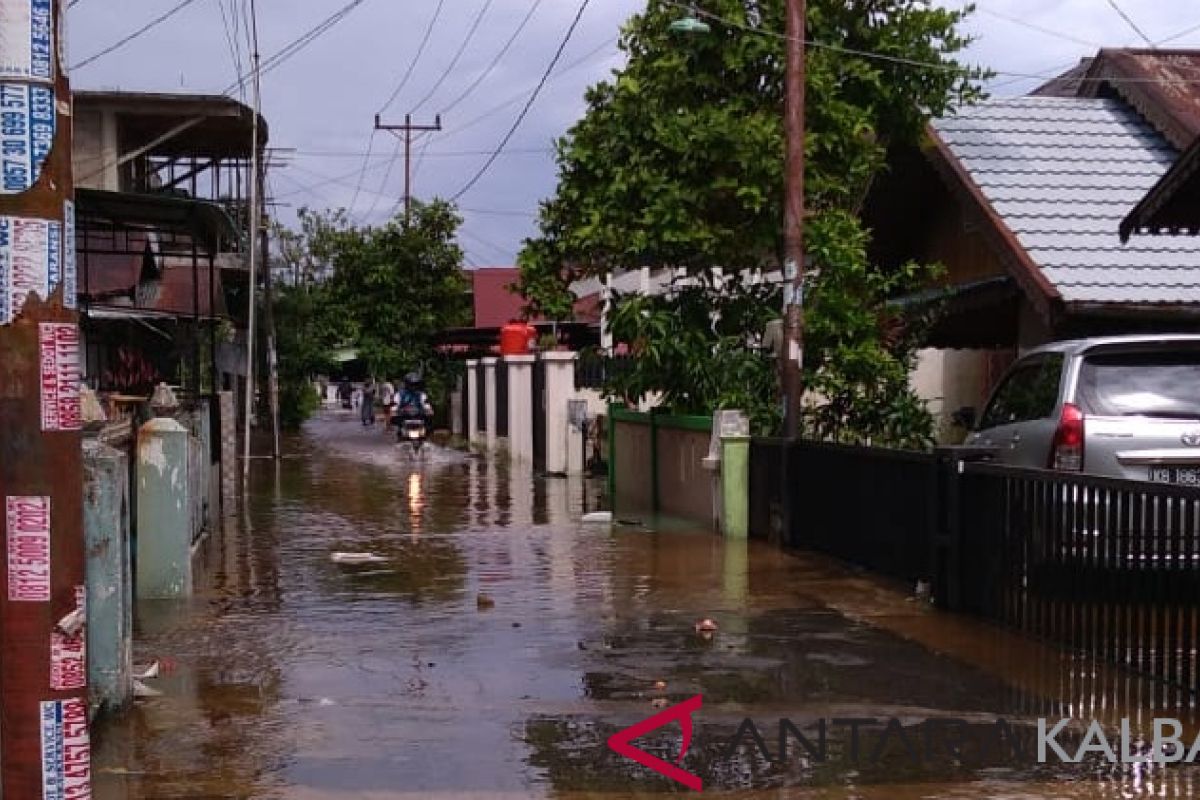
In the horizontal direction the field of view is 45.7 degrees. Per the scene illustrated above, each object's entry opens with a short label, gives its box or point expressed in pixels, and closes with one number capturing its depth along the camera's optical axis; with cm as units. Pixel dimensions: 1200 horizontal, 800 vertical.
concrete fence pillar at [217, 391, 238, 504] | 1869
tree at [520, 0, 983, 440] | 1460
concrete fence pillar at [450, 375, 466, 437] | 3662
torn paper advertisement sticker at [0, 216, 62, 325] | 381
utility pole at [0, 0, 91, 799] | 382
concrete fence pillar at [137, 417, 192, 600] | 1033
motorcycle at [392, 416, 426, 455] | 2933
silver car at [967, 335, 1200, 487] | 883
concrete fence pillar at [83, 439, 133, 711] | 689
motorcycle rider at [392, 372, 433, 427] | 3078
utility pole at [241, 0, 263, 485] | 2788
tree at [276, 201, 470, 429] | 4019
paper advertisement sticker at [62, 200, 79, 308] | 392
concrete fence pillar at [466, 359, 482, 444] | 3278
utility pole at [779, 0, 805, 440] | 1347
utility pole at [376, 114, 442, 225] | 5381
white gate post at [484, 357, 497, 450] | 3001
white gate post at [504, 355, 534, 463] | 2638
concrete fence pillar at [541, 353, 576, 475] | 2358
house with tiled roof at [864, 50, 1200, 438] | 1367
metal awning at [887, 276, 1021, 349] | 1489
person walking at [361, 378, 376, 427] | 4600
